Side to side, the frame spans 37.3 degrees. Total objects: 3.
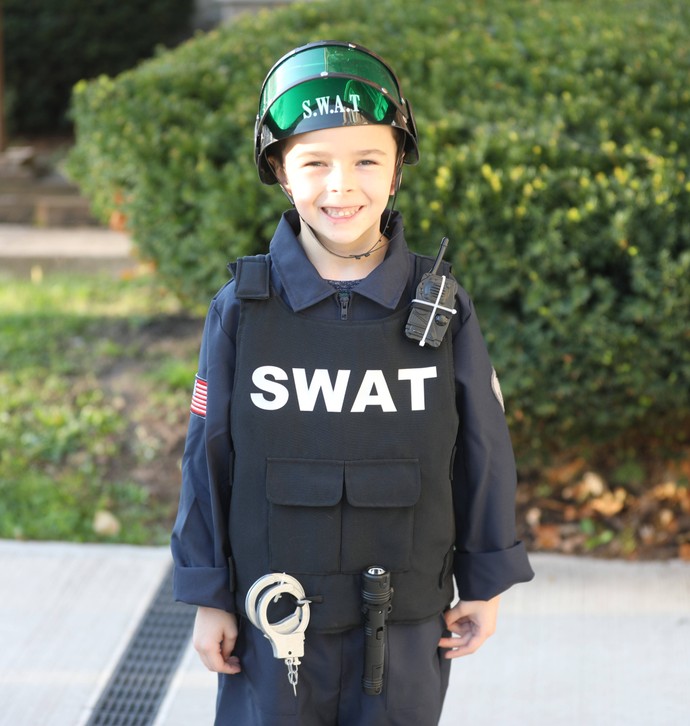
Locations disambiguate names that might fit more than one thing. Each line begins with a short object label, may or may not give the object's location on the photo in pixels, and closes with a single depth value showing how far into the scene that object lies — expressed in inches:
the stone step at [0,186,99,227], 296.4
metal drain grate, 105.5
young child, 68.8
